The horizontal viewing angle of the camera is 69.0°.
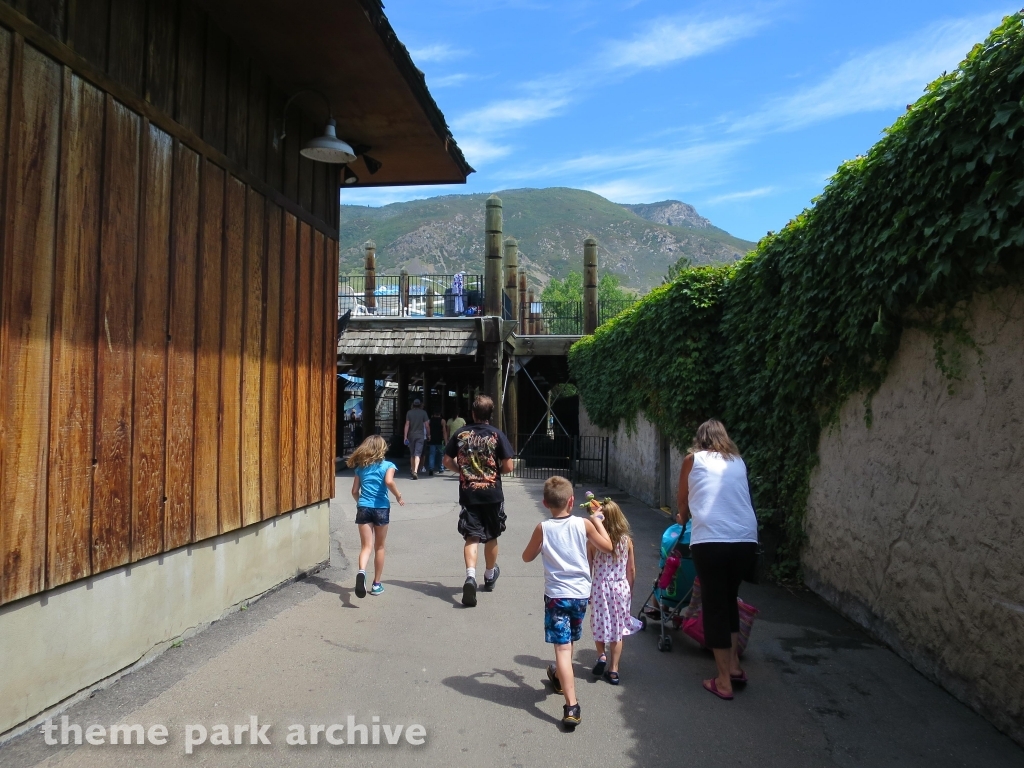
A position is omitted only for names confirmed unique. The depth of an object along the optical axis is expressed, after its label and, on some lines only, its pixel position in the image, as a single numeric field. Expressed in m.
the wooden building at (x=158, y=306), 3.61
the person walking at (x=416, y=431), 17.09
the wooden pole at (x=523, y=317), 23.94
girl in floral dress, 4.52
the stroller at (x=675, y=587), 5.23
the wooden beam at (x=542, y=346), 21.06
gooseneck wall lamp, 6.03
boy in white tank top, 4.09
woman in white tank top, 4.29
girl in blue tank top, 6.46
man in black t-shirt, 6.52
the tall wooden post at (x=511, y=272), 21.88
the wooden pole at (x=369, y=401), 21.25
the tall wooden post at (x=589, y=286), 21.70
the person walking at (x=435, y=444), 17.83
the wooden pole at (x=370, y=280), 24.70
